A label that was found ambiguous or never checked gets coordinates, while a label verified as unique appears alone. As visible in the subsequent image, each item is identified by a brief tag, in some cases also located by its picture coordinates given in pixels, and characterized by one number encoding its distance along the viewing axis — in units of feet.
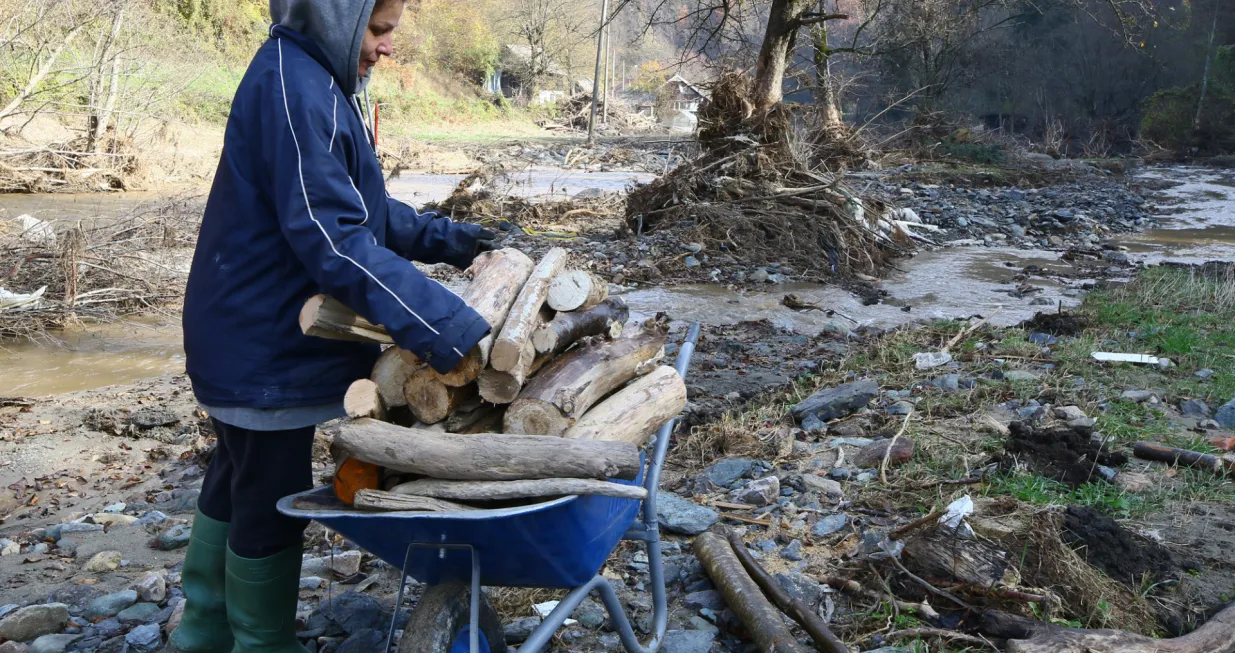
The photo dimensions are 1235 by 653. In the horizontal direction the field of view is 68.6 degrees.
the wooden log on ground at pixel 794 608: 7.97
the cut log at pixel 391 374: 6.38
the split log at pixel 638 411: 6.90
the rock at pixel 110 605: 9.10
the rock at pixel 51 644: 8.32
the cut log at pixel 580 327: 6.74
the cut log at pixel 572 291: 7.02
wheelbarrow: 5.59
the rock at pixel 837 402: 15.25
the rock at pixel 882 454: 12.51
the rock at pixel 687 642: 8.41
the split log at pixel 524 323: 6.12
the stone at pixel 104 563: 10.25
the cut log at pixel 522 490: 5.60
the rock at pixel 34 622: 8.46
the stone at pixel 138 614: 8.95
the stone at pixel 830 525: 10.75
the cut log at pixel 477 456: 5.82
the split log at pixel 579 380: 6.36
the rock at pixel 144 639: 8.41
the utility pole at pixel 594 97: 105.55
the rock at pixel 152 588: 9.33
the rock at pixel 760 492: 11.75
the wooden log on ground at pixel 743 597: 7.95
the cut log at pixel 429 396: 6.29
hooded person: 5.85
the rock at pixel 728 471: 12.60
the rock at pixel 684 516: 10.90
